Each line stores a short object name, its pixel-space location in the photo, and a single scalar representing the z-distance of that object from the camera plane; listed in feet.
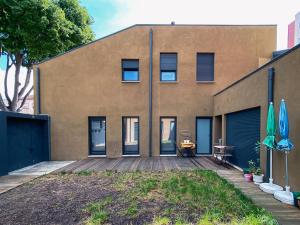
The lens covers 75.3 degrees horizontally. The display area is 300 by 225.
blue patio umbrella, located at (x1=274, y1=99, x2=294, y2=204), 13.24
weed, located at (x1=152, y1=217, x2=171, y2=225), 10.77
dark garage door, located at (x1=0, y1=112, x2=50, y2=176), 22.02
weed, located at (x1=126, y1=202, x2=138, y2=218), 11.75
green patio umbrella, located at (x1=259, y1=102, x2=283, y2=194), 14.98
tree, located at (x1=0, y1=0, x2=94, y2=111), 34.83
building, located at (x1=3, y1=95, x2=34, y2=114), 84.91
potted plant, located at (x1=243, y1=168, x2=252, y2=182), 18.66
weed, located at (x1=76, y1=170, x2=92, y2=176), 21.59
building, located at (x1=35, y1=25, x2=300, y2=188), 31.35
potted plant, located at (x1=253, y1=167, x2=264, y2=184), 17.58
